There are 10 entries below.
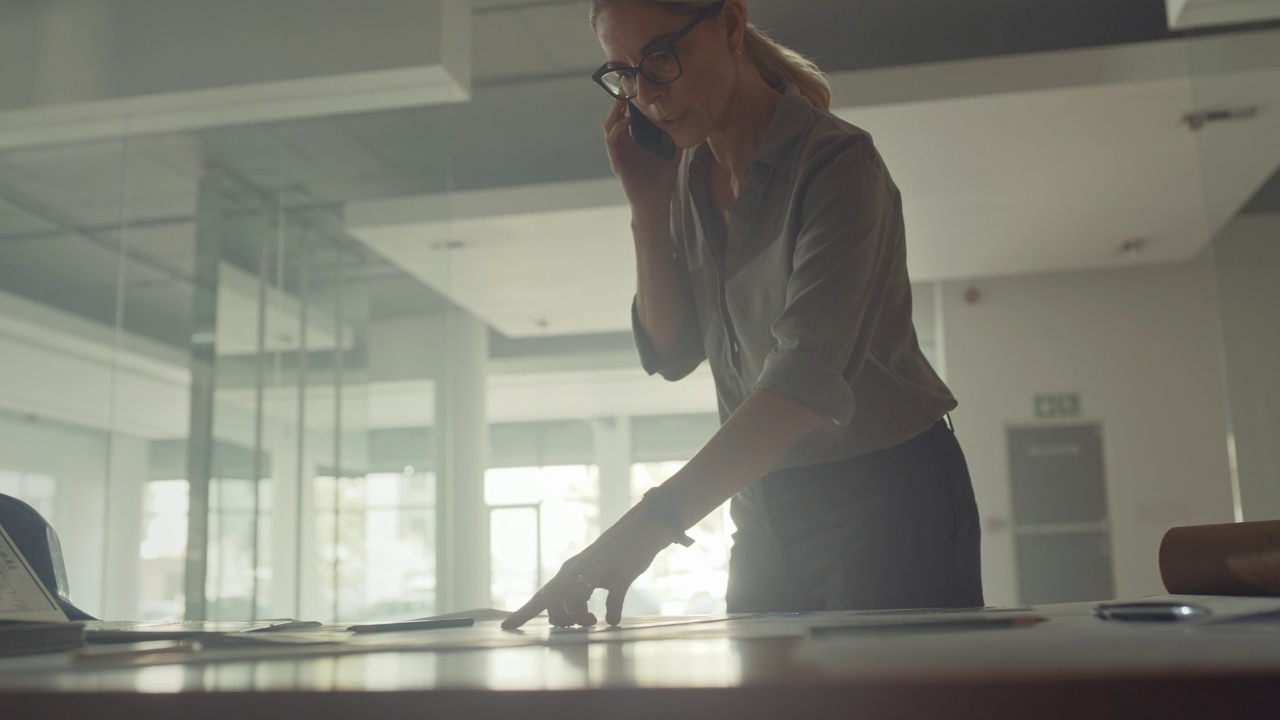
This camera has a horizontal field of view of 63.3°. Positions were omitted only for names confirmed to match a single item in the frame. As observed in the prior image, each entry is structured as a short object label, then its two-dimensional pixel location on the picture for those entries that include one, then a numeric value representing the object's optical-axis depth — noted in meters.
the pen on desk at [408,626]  0.82
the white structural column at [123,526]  4.54
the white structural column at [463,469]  5.00
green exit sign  7.90
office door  7.68
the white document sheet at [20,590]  0.84
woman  0.99
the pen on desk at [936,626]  0.54
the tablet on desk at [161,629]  0.80
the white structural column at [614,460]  13.33
